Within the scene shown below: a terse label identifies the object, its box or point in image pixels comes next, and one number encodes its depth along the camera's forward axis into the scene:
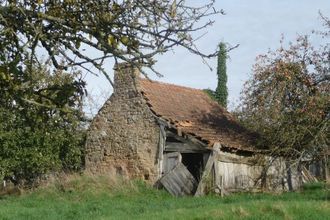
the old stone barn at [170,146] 22.50
